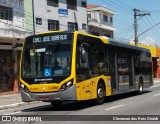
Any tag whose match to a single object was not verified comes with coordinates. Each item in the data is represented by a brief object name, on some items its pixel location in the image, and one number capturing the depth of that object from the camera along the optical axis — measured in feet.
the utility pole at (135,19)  156.68
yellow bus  51.19
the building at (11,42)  98.37
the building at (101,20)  169.70
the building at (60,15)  117.39
